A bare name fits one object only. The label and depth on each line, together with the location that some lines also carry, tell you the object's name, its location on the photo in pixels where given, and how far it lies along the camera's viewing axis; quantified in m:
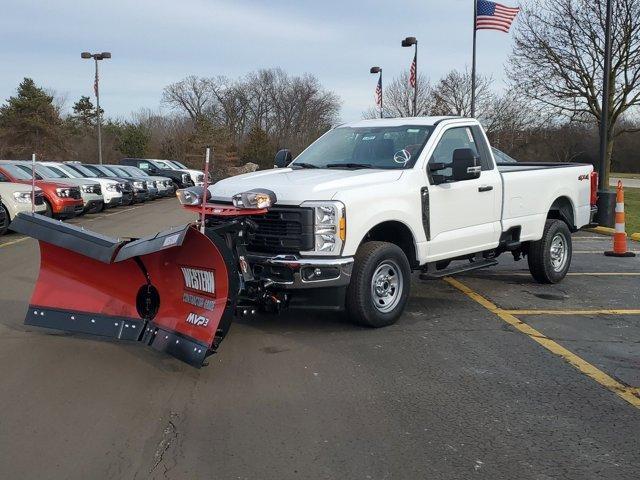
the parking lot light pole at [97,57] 35.34
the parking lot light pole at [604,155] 14.06
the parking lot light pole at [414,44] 27.30
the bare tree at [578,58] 23.97
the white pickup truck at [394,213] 5.89
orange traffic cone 11.30
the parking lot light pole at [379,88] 33.00
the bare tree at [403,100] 41.34
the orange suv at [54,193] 15.51
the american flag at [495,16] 21.12
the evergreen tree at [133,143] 56.09
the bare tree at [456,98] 34.12
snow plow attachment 5.03
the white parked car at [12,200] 13.62
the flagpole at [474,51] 21.44
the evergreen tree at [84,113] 72.38
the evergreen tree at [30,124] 48.16
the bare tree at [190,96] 82.44
